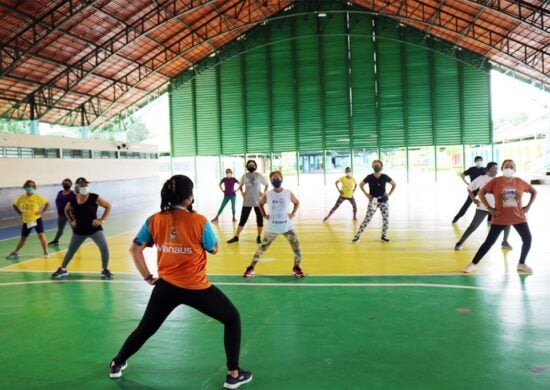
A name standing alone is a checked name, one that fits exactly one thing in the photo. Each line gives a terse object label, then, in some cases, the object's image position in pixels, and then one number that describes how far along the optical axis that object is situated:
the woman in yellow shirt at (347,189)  15.88
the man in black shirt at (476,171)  12.87
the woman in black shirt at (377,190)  10.78
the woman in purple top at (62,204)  11.19
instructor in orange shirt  3.89
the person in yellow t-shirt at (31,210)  10.10
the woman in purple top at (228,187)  15.12
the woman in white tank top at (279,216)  7.64
